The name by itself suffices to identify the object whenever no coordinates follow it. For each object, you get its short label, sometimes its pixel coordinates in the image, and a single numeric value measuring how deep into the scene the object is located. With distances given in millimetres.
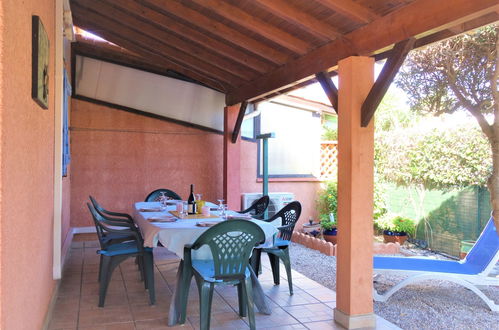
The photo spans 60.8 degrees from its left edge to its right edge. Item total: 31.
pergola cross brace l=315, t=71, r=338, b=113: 3562
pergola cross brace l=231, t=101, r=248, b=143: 6234
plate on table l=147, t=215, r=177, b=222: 3636
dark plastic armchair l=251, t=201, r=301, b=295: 3975
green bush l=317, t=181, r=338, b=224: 7580
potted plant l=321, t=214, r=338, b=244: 6964
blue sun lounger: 3926
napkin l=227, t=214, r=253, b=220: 3945
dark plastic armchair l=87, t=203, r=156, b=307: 3632
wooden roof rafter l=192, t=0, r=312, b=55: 3875
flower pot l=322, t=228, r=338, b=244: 6946
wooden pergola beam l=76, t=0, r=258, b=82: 4977
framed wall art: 2105
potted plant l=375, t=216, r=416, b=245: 6789
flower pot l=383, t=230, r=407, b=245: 6766
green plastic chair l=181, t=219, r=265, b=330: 2895
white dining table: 3223
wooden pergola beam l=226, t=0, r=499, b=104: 2410
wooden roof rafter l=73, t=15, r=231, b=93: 5699
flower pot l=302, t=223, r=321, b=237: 7418
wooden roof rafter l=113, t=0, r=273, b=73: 4594
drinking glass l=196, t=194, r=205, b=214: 4210
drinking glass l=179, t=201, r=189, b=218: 3977
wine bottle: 4199
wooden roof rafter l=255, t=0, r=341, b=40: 3434
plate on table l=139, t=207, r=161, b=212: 4328
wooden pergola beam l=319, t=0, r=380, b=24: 3037
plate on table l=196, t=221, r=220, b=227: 3422
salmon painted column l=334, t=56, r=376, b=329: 3189
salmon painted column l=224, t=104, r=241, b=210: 6656
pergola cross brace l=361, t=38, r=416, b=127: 2879
